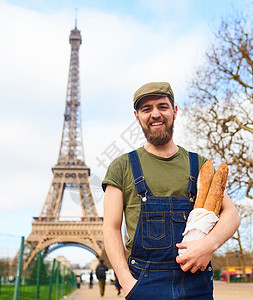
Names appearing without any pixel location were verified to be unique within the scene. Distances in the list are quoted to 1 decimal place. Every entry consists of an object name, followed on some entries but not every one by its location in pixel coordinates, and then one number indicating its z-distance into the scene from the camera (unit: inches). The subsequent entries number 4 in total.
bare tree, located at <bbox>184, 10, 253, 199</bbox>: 582.6
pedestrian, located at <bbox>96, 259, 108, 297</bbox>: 523.2
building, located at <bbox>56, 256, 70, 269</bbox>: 3155.0
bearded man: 77.7
